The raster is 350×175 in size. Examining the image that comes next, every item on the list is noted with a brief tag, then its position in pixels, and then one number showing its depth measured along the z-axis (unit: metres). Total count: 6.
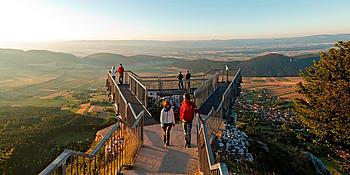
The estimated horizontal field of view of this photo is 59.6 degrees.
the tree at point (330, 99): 16.30
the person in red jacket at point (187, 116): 9.01
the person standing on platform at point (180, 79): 19.86
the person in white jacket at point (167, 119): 9.23
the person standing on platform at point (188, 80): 19.58
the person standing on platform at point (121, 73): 20.57
